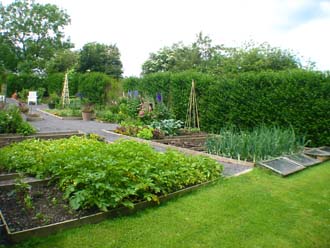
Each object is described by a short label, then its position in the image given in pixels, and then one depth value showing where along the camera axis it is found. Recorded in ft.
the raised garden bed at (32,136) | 24.21
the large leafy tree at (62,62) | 102.99
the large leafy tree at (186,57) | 91.86
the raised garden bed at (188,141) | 26.50
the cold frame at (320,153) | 23.41
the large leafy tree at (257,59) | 66.33
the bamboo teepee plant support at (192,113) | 36.91
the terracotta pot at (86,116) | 46.98
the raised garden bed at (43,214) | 9.56
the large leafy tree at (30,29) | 118.11
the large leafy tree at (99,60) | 118.11
